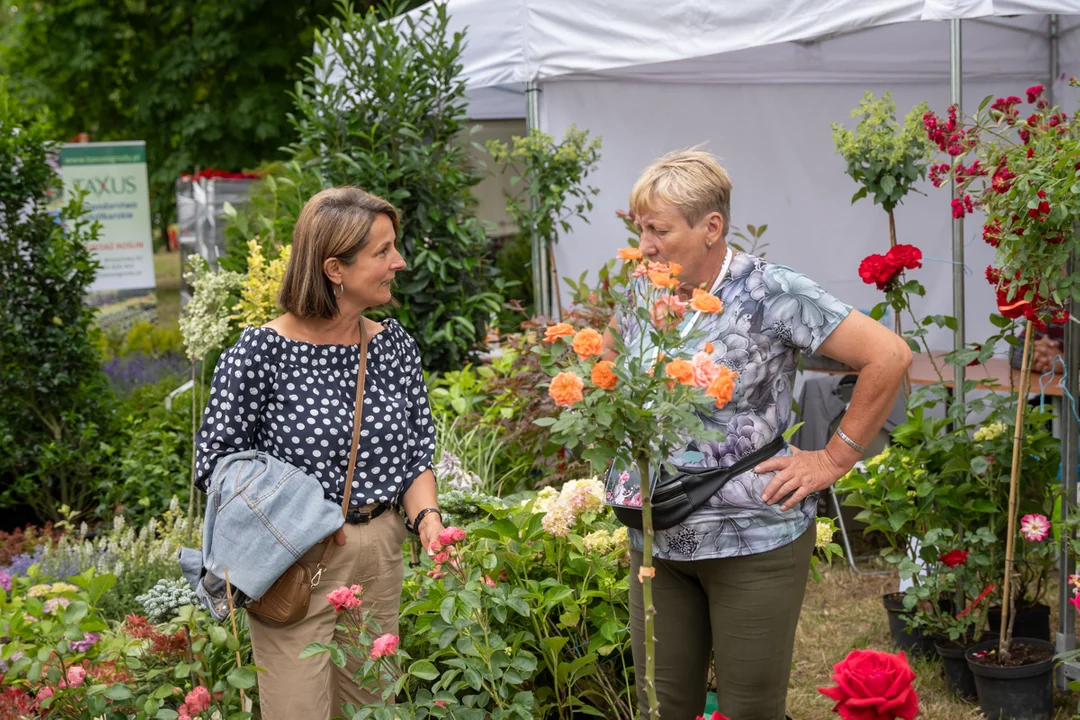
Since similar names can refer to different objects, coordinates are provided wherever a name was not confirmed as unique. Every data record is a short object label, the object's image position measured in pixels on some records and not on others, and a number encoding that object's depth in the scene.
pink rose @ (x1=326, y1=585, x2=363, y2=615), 1.86
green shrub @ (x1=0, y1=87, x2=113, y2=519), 5.17
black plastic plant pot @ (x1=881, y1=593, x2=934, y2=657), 3.58
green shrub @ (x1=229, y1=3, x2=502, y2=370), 5.11
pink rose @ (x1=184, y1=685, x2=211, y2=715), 2.13
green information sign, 9.20
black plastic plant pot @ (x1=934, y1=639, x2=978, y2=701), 3.31
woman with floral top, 1.93
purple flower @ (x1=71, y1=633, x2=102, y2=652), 3.06
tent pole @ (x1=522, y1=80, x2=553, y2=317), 5.34
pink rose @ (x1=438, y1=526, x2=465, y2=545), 1.91
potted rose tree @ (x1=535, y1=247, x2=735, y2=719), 1.48
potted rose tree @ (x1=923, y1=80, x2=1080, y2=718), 2.67
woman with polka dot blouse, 2.14
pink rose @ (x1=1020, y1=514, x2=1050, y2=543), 3.03
